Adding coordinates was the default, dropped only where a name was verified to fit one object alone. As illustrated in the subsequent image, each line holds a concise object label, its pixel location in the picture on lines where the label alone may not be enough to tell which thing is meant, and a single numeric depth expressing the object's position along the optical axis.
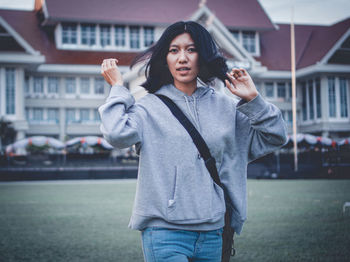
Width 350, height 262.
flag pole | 26.41
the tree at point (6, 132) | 35.44
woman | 2.13
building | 40.22
